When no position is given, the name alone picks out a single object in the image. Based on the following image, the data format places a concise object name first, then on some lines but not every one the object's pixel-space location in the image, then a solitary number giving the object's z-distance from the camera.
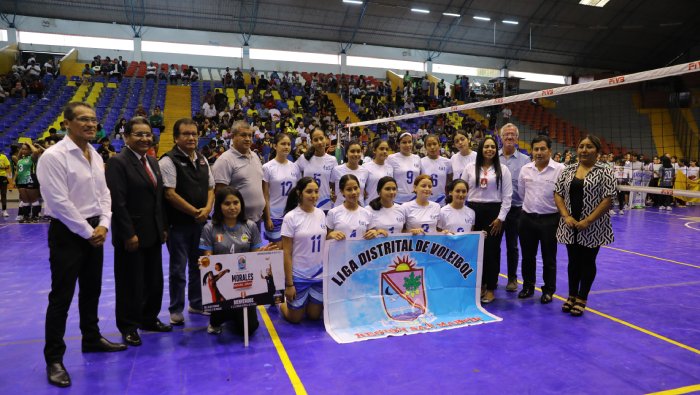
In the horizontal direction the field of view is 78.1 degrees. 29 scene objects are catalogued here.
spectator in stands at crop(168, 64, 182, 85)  23.14
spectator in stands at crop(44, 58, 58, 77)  21.16
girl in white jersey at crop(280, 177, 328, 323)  4.23
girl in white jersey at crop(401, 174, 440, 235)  4.68
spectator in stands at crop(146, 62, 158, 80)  22.30
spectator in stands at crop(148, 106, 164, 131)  16.17
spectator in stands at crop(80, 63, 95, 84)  21.16
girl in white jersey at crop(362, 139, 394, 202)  5.62
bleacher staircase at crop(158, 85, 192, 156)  16.92
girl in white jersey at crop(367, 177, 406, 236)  4.54
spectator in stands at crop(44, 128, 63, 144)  9.45
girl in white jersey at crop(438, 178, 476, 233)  4.77
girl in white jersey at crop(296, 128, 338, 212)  5.39
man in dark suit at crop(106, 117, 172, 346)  3.64
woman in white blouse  4.97
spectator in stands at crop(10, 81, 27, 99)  18.83
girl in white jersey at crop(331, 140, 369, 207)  5.29
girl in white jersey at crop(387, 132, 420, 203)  5.84
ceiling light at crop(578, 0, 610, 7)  24.49
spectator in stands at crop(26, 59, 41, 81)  20.09
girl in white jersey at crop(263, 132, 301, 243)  5.04
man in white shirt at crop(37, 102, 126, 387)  3.12
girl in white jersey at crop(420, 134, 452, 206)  5.79
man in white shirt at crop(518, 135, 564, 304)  4.96
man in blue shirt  5.46
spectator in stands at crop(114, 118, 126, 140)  15.55
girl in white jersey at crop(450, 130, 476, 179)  5.77
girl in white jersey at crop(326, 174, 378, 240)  4.31
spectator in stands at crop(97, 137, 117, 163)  11.06
